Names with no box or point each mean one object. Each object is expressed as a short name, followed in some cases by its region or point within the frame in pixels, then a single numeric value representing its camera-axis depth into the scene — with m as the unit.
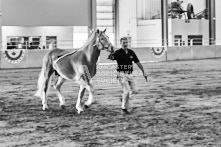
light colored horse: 11.00
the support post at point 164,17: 40.84
